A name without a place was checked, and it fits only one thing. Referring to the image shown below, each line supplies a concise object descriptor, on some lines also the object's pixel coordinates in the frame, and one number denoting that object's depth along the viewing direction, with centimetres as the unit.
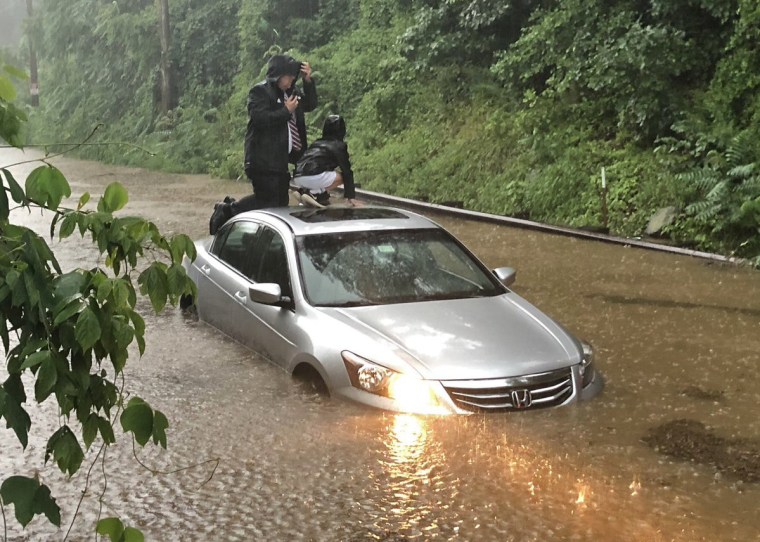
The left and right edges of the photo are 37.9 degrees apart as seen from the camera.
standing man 1152
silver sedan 666
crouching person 1194
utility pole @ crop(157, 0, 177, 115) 3719
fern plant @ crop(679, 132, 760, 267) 1339
